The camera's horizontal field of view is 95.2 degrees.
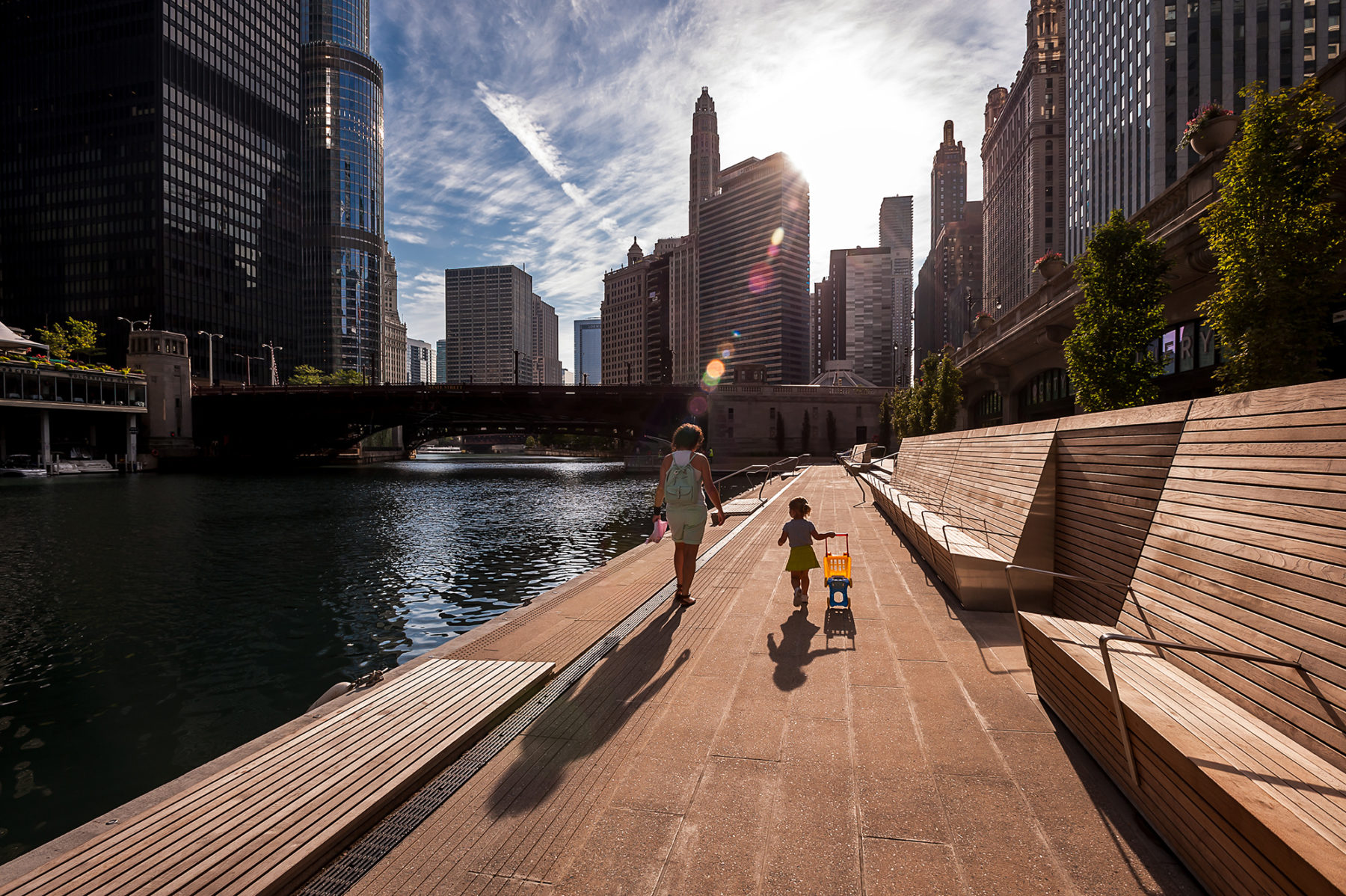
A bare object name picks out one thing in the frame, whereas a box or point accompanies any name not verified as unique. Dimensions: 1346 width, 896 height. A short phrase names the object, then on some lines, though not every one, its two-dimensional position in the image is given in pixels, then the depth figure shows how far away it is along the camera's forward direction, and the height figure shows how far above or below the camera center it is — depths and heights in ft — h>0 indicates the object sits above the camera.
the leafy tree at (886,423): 223.10 +5.31
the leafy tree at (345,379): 365.61 +36.28
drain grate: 8.95 -6.44
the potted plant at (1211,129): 48.29 +24.40
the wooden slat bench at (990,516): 20.94 -3.55
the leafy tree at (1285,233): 36.01 +12.02
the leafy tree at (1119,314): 54.24 +10.91
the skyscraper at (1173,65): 207.82 +132.38
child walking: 24.66 -4.56
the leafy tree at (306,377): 349.61 +36.17
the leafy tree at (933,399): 119.24 +7.73
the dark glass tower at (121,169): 317.63 +143.97
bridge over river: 203.31 +9.43
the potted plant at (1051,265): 81.35 +22.74
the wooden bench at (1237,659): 7.22 -4.03
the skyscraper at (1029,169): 345.92 +162.52
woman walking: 23.62 -2.17
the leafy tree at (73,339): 247.09 +41.48
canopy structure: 180.04 +29.15
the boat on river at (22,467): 176.92 -8.54
